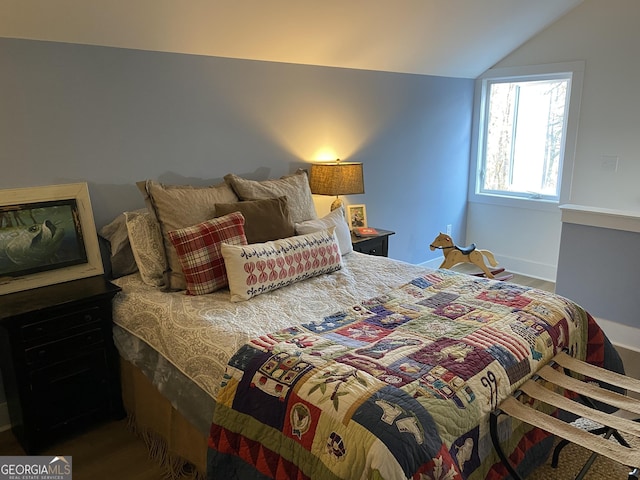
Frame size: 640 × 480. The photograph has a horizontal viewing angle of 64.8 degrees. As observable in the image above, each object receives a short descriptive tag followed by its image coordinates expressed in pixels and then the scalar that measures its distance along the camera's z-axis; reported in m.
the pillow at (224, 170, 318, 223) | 2.84
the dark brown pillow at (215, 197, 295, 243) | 2.58
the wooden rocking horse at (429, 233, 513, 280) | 3.76
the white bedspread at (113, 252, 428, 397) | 1.89
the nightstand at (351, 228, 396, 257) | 3.47
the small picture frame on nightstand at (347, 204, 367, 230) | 3.88
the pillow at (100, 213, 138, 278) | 2.54
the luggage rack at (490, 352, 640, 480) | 1.59
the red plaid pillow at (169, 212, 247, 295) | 2.32
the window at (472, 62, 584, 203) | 4.38
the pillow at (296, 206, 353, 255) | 2.84
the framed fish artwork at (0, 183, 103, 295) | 2.32
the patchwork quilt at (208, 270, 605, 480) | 1.40
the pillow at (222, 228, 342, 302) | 2.26
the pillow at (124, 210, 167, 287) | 2.46
